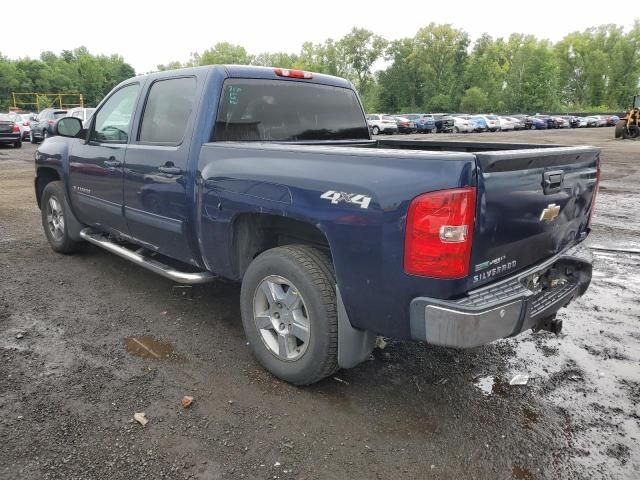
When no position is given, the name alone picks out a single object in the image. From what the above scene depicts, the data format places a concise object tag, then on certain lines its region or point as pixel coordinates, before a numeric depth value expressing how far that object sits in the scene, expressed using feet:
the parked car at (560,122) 166.20
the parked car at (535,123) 158.60
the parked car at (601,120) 177.68
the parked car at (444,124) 135.64
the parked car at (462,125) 131.75
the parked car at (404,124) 125.07
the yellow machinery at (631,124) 92.63
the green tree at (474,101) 244.83
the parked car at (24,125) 81.05
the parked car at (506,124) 147.88
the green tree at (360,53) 290.76
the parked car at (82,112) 63.05
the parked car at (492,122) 140.50
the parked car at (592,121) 174.40
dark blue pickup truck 8.02
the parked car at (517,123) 153.69
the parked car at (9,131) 69.36
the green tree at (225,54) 333.33
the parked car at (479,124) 134.62
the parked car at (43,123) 75.31
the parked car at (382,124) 119.54
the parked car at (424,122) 131.75
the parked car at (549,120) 163.01
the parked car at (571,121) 170.81
